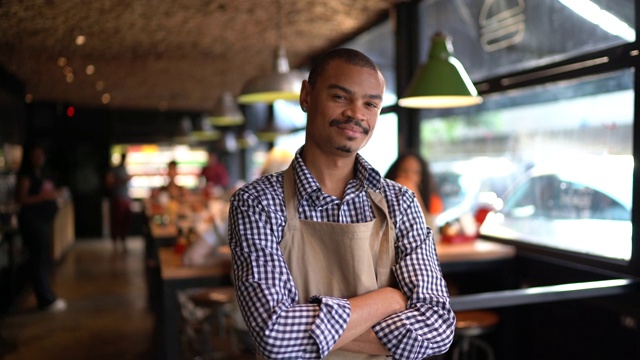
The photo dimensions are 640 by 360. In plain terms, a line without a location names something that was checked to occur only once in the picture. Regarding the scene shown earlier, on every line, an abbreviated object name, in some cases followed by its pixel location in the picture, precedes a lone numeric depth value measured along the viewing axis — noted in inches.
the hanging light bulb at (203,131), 367.5
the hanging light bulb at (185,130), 375.2
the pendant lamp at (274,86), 133.6
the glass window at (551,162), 117.3
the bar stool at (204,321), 140.2
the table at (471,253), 138.6
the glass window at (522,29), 117.4
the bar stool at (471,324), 118.3
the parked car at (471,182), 158.7
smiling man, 48.9
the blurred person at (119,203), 403.9
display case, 517.7
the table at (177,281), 116.3
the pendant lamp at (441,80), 113.8
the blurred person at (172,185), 287.1
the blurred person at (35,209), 199.5
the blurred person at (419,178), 158.7
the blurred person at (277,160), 229.6
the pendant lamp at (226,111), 229.8
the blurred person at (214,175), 389.7
